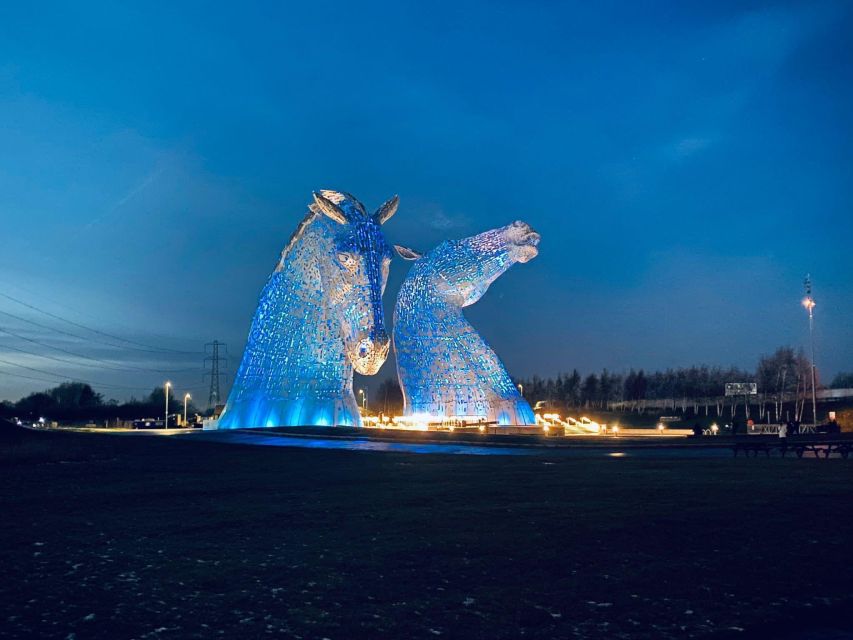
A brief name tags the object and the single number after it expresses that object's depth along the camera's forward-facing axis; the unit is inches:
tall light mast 1825.8
